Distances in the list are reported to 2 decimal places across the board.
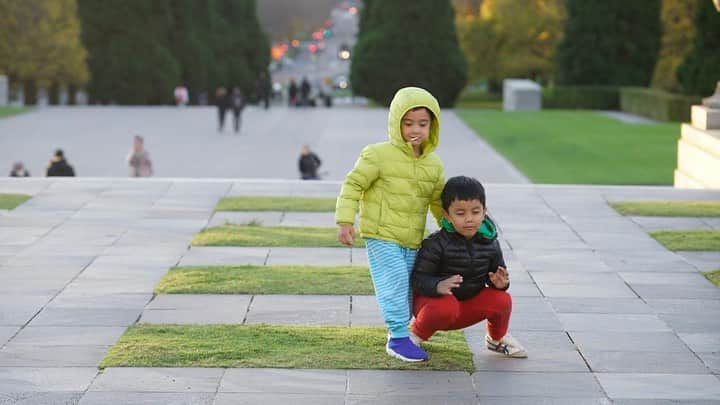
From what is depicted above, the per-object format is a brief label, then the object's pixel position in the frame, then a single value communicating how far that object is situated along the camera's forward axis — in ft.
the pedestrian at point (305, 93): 177.59
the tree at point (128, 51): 184.96
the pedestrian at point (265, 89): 160.79
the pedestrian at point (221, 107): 120.09
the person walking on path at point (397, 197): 24.48
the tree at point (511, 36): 208.44
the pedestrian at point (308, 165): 67.77
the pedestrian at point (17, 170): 64.90
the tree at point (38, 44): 181.68
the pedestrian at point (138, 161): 66.74
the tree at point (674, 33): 178.29
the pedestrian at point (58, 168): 63.93
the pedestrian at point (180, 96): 181.58
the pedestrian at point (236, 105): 118.73
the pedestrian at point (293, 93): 174.34
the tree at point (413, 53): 171.01
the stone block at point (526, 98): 157.79
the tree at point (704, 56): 130.00
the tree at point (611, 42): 165.78
